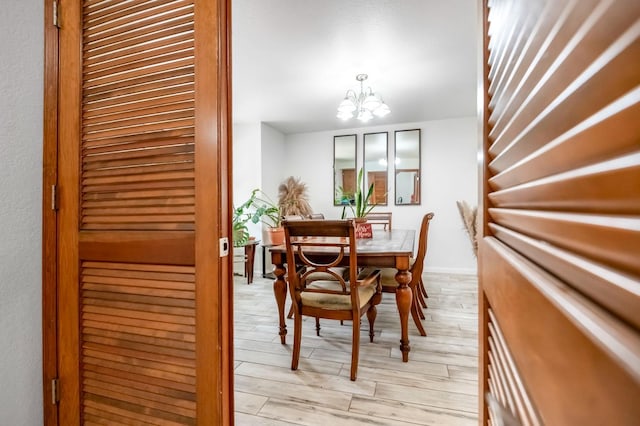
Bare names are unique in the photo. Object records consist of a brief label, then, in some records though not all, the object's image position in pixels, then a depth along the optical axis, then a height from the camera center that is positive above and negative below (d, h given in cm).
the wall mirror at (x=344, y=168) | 482 +78
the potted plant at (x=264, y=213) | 424 +1
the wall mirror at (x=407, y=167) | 456 +76
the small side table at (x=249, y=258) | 416 -67
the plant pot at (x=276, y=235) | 421 -32
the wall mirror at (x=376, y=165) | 469 +82
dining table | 186 -35
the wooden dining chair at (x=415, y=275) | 228 -51
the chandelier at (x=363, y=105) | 267 +106
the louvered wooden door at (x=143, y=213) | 96 +0
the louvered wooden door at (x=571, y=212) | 20 +0
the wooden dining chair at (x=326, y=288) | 160 -48
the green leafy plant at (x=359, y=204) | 271 +9
